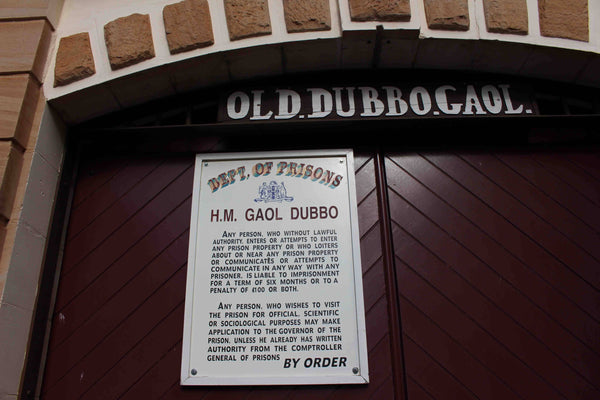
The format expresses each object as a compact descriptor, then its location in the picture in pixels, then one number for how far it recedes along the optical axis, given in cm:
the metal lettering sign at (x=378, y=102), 278
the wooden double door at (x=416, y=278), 231
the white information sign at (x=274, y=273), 230
